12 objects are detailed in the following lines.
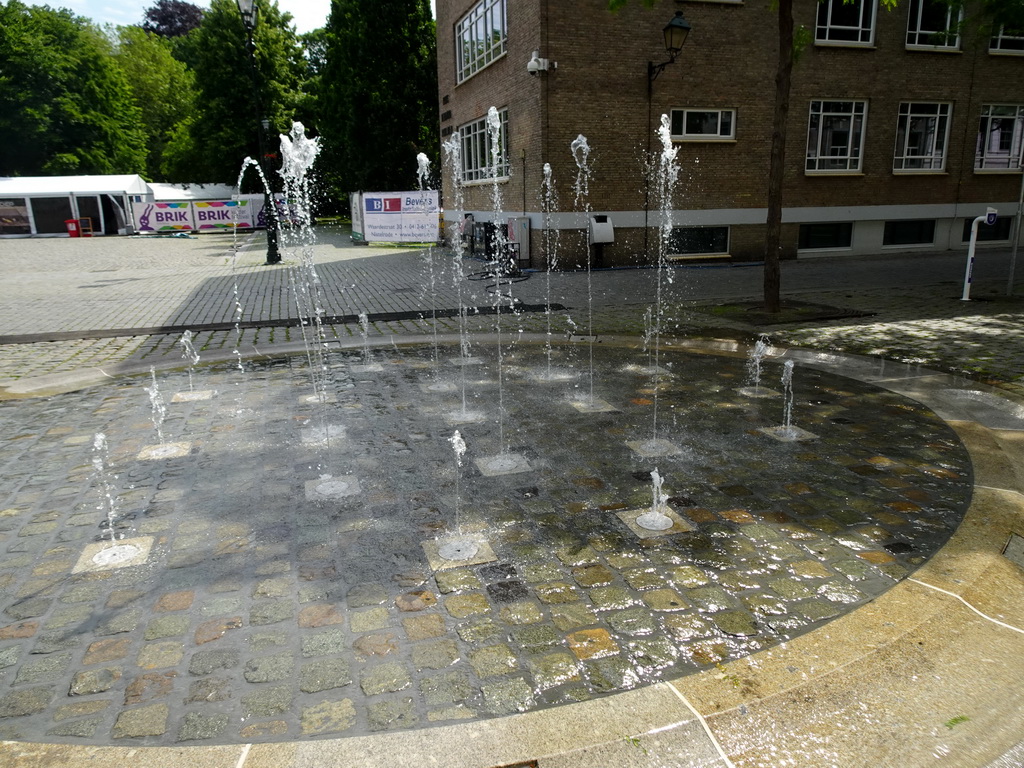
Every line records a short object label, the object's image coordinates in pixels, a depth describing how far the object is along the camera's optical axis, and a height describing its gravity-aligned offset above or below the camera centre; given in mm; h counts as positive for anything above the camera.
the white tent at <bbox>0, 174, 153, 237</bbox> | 37062 +985
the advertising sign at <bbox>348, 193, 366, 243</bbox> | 27734 +86
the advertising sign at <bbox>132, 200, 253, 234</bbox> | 37844 +269
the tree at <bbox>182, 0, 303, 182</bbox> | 44594 +8233
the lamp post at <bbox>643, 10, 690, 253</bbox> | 14207 +3514
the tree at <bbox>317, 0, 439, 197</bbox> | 36281 +6576
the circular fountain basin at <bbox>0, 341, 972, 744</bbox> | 3000 -1809
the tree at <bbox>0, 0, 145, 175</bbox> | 46469 +8137
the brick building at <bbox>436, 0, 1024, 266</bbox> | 17547 +2392
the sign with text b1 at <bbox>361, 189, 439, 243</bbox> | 25297 +15
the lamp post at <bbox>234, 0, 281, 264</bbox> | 18602 +3251
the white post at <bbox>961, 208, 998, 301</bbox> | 11219 -740
